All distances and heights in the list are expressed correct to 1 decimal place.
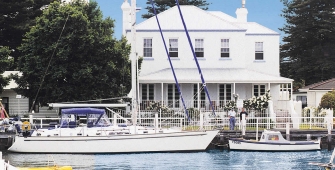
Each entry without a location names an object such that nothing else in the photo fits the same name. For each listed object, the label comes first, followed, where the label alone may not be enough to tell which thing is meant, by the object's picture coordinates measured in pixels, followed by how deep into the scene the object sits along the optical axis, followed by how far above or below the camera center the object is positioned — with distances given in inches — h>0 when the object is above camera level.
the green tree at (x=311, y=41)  3230.8 +348.4
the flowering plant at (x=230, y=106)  2071.6 +34.6
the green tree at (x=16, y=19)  2411.4 +327.4
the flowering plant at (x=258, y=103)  2068.2 +43.1
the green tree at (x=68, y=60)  2049.7 +161.6
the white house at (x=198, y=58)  2314.2 +196.0
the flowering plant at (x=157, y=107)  2060.9 +31.1
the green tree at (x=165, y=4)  3649.1 +567.3
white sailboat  1685.5 -48.5
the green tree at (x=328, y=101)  2172.7 +52.1
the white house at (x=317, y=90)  2393.0 +91.8
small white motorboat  1738.4 -60.3
